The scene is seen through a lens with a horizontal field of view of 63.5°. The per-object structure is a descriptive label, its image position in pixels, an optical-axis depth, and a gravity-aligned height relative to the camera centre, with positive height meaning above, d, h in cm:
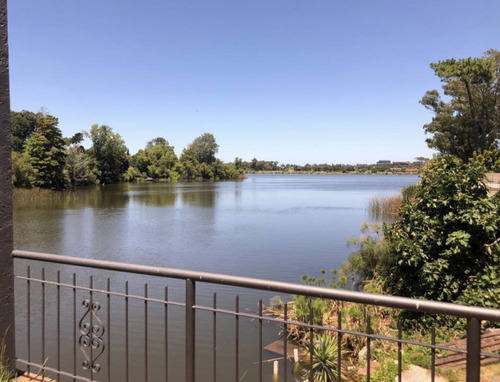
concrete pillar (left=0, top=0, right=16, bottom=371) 305 -32
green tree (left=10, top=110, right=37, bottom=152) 6727 +825
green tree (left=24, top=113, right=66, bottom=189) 5138 +253
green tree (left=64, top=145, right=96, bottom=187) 6011 +55
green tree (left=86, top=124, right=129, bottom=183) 7725 +425
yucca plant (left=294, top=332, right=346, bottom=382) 631 -305
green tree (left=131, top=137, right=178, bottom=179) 9850 +240
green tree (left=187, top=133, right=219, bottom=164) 11700 +694
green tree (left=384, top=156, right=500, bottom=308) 678 -119
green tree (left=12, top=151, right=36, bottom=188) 4594 -6
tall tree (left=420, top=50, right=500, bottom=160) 3862 +554
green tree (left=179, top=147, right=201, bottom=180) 10656 +181
